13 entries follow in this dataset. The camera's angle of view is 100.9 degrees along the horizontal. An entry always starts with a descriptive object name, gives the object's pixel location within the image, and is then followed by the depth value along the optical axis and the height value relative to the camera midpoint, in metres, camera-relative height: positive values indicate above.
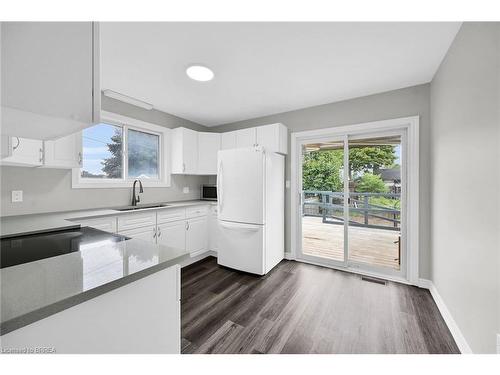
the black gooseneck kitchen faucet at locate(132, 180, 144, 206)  2.89 -0.14
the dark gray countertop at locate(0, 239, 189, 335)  0.58 -0.32
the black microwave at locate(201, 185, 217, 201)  3.80 -0.09
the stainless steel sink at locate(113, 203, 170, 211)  2.61 -0.27
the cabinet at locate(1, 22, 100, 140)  0.59 +0.35
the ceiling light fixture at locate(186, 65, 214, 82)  2.09 +1.21
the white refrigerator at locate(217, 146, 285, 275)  2.76 -0.30
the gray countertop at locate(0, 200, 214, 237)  1.42 -0.29
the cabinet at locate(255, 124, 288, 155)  3.07 +0.77
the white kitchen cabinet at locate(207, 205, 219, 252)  3.38 -0.69
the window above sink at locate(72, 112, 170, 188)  2.65 +0.48
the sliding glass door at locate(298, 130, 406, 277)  2.68 -0.19
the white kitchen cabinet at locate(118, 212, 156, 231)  2.31 -0.39
